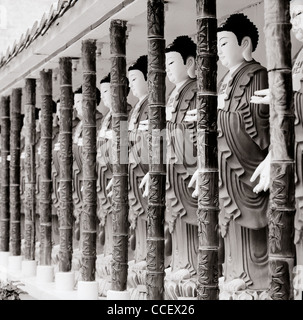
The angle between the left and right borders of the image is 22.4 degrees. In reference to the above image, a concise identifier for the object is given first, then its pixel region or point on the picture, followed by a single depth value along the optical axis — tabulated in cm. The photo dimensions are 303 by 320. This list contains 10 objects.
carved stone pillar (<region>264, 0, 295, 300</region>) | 513
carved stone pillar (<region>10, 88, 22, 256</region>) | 1324
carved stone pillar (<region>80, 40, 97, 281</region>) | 938
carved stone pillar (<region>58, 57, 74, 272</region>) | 1037
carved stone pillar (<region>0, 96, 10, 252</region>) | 1395
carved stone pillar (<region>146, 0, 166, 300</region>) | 720
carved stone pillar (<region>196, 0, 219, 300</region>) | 636
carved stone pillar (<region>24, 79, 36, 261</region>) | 1216
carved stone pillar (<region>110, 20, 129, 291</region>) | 827
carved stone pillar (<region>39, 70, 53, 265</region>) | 1139
